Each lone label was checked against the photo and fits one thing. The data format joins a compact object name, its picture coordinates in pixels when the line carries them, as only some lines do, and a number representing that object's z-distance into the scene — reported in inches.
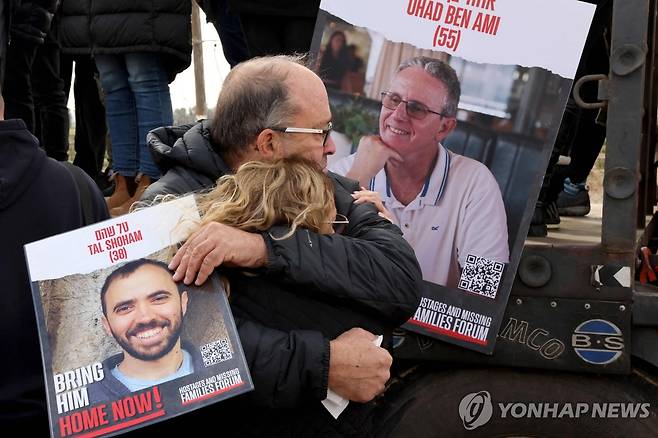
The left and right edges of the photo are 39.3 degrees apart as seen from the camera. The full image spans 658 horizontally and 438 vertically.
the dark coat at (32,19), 160.7
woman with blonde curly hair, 69.4
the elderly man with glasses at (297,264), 67.6
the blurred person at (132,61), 162.2
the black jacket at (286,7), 139.0
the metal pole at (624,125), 93.0
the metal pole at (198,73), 339.0
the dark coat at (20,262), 67.4
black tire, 100.8
